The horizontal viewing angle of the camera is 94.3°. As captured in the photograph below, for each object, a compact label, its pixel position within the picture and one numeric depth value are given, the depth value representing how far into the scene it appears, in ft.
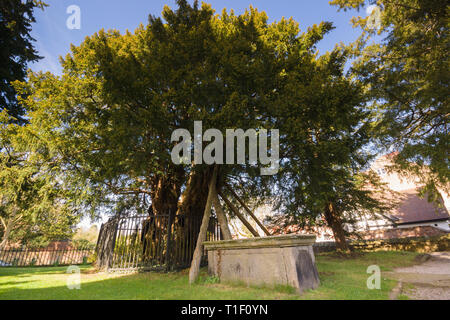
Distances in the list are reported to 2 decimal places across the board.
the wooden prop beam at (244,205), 34.43
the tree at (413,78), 24.18
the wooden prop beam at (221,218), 26.57
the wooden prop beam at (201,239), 21.94
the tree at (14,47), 34.30
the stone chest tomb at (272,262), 16.06
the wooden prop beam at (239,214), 30.25
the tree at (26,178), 27.99
